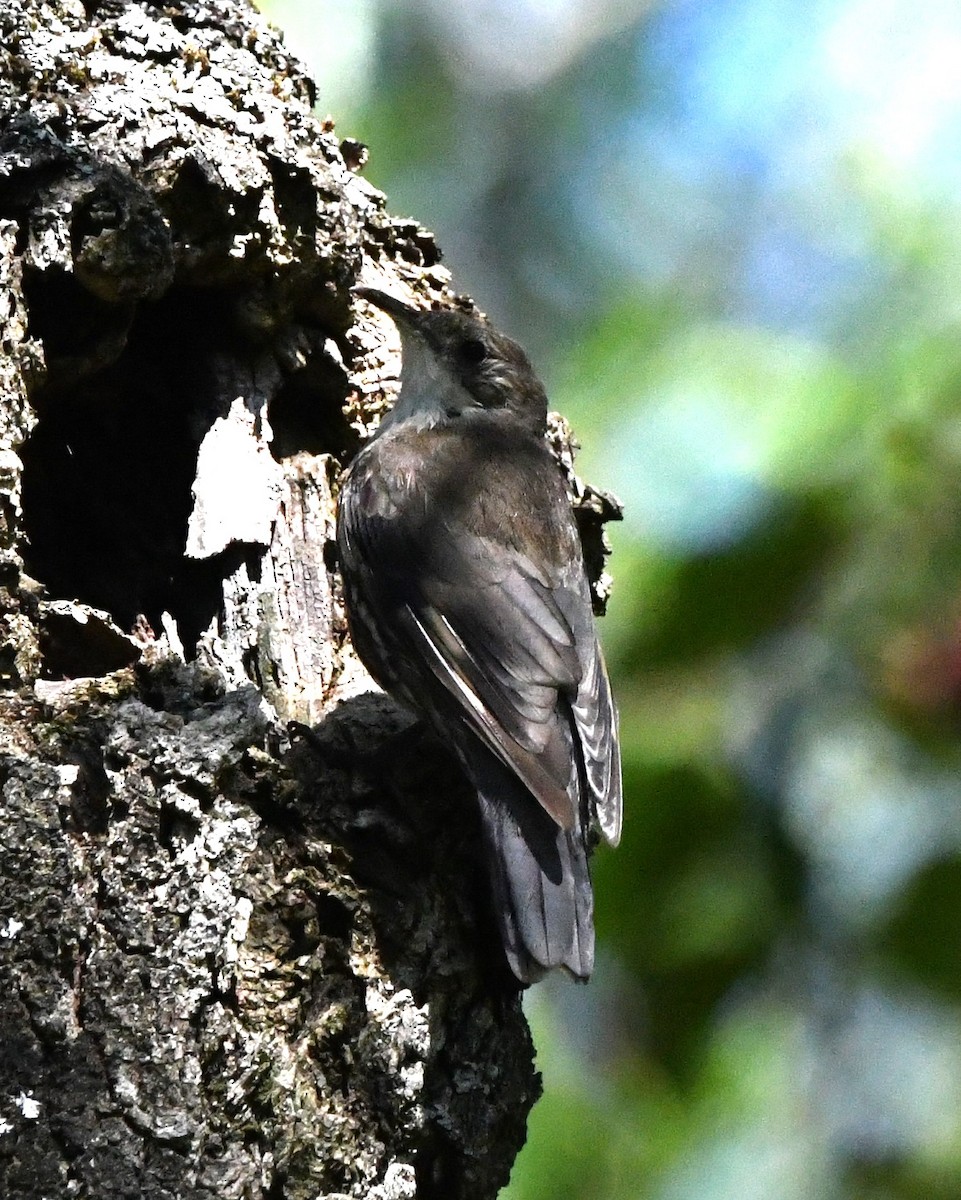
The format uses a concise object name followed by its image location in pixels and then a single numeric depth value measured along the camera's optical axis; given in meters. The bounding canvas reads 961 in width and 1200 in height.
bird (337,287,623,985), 6.99
